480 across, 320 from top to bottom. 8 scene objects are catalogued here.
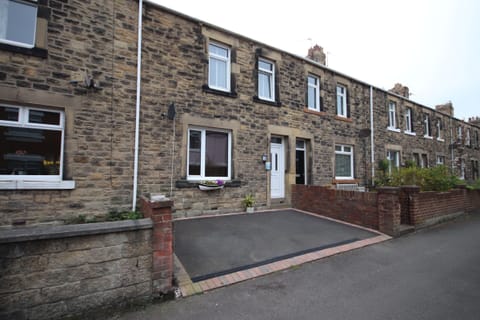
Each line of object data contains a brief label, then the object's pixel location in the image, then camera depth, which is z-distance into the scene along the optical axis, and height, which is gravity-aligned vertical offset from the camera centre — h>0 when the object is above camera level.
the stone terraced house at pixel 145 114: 5.10 +1.63
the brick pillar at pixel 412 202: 6.23 -0.82
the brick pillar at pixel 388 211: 5.53 -0.96
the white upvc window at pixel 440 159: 16.44 +1.04
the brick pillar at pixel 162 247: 2.82 -0.97
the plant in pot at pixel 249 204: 7.53 -1.11
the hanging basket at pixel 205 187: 6.85 -0.50
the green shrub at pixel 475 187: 9.09 -0.56
